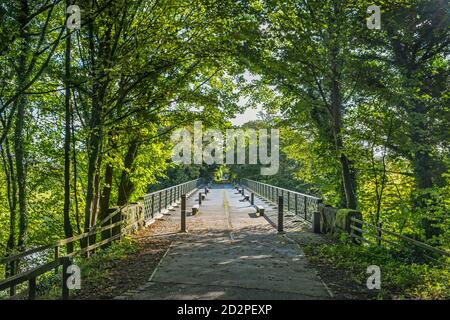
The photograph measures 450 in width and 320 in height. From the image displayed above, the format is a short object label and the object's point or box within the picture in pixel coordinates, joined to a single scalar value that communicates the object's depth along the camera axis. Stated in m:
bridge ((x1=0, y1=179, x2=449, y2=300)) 7.01
